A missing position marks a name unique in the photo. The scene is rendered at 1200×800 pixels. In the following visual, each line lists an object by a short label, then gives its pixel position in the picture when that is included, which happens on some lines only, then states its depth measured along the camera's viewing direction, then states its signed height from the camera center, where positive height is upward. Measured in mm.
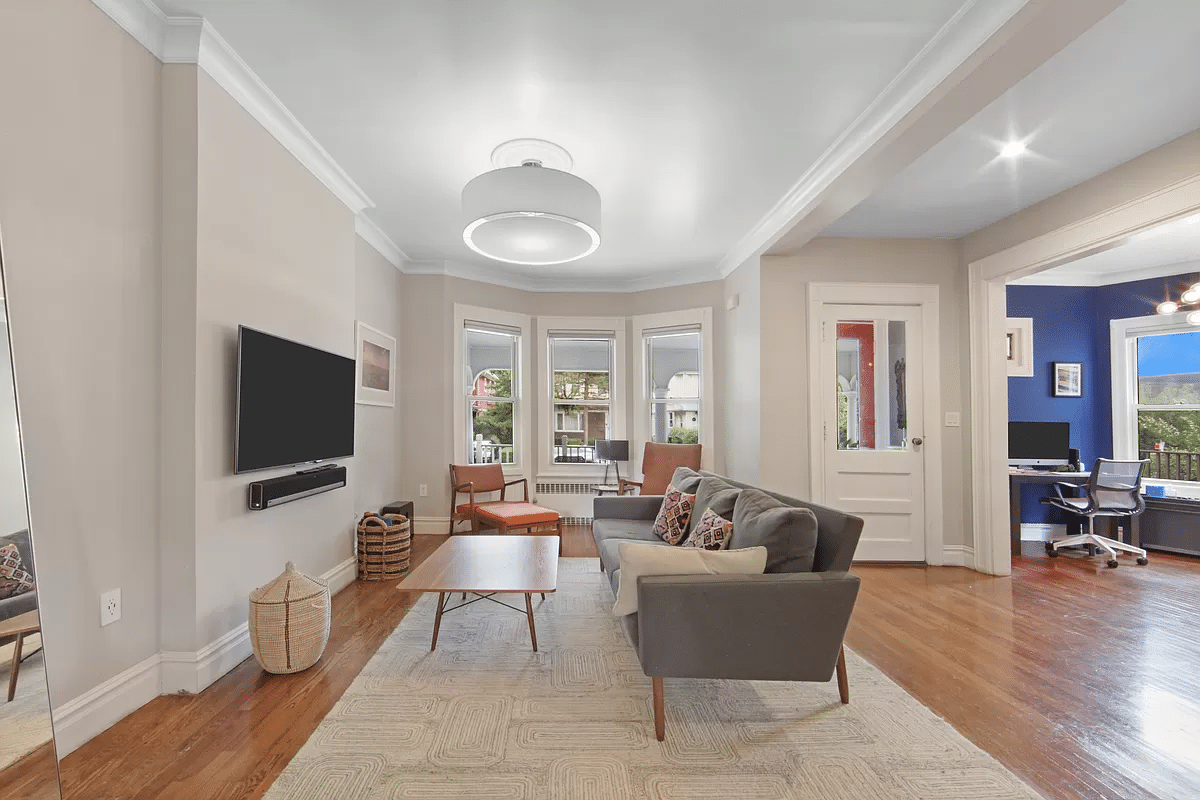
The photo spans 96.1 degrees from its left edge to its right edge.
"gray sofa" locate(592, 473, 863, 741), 1943 -793
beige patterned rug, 1663 -1173
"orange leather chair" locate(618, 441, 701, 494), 5086 -536
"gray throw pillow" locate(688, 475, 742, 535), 2820 -505
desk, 4652 -729
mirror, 1318 -607
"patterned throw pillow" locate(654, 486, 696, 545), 3252 -681
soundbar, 2531 -405
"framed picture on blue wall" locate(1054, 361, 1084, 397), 5328 +262
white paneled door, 4348 -113
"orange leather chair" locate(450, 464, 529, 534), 4676 -711
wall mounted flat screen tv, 2436 +29
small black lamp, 5488 -426
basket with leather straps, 3818 -983
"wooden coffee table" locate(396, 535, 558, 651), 2486 -826
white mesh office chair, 4402 -736
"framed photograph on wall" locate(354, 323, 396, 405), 4066 +337
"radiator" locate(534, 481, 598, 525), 5848 -970
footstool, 4266 -873
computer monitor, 5043 -341
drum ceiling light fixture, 2613 +984
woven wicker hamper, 2334 -944
